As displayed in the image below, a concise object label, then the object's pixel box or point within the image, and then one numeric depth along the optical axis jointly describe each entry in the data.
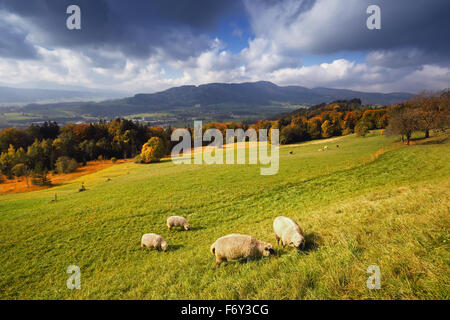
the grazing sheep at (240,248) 7.16
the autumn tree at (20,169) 63.50
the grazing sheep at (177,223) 14.09
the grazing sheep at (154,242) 11.15
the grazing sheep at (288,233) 7.29
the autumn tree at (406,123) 36.62
